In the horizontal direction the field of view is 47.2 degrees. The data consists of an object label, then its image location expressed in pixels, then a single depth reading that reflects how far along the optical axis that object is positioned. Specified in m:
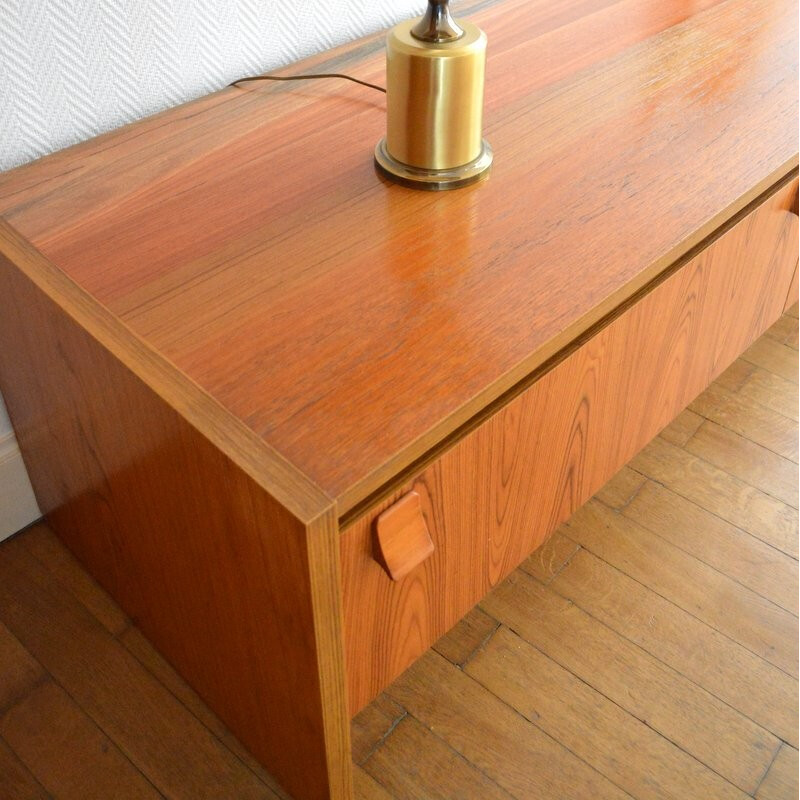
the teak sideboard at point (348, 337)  0.67
